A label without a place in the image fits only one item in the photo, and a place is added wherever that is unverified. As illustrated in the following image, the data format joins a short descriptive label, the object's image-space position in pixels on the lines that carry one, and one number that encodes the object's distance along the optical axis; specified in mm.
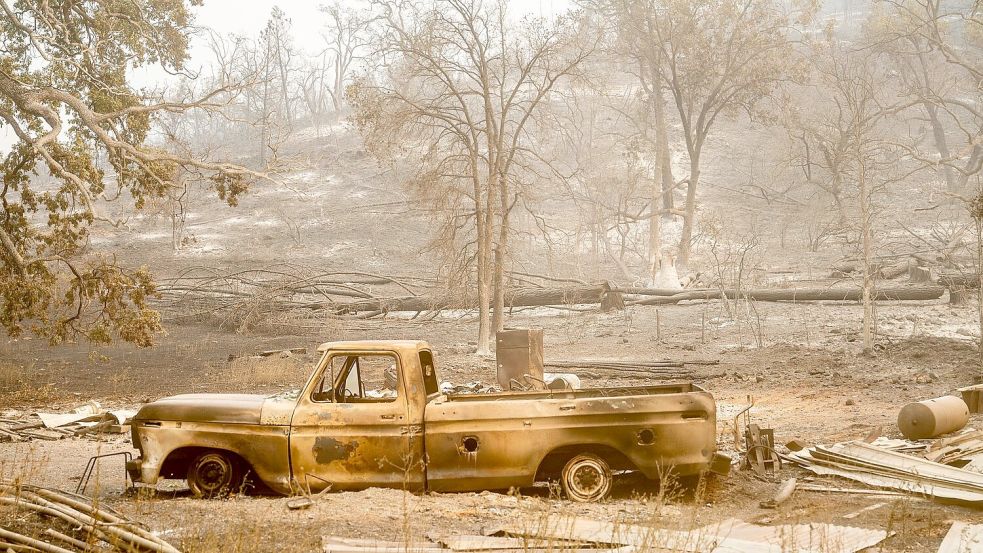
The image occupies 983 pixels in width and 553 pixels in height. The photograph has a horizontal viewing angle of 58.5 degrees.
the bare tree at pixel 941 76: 45938
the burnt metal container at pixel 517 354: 15484
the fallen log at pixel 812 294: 25750
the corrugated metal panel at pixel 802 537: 6117
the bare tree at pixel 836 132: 43219
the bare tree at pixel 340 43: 70500
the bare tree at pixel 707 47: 38500
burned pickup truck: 7910
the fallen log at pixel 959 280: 25234
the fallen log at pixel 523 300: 28828
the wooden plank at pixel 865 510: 7746
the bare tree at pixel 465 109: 23047
